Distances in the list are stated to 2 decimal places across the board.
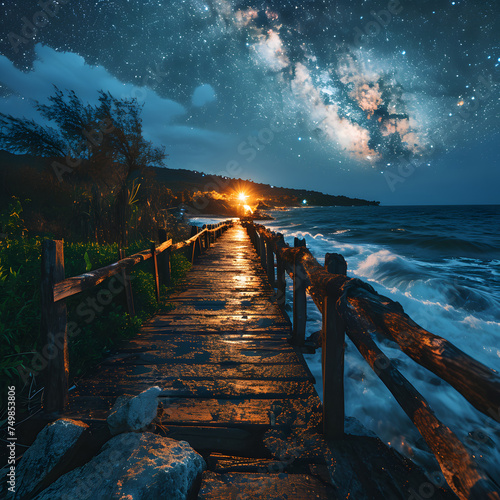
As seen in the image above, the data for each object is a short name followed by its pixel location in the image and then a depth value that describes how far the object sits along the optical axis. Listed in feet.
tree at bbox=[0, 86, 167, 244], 49.37
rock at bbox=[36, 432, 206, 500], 5.11
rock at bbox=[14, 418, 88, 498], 5.65
